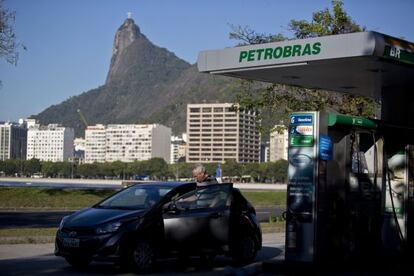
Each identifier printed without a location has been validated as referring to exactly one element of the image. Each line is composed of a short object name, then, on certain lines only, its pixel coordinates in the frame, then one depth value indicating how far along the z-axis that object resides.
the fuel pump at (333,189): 10.76
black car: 11.29
